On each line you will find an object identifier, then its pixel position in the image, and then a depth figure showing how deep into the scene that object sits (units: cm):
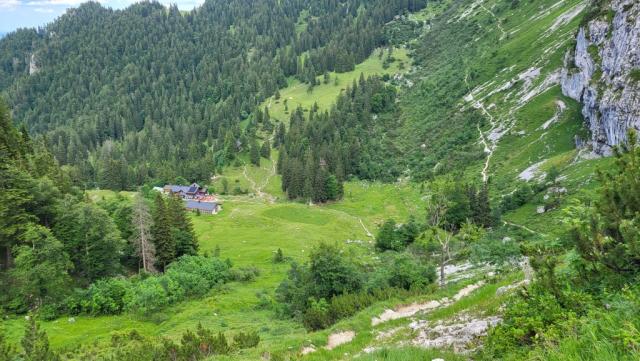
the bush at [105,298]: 4750
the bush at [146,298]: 4700
